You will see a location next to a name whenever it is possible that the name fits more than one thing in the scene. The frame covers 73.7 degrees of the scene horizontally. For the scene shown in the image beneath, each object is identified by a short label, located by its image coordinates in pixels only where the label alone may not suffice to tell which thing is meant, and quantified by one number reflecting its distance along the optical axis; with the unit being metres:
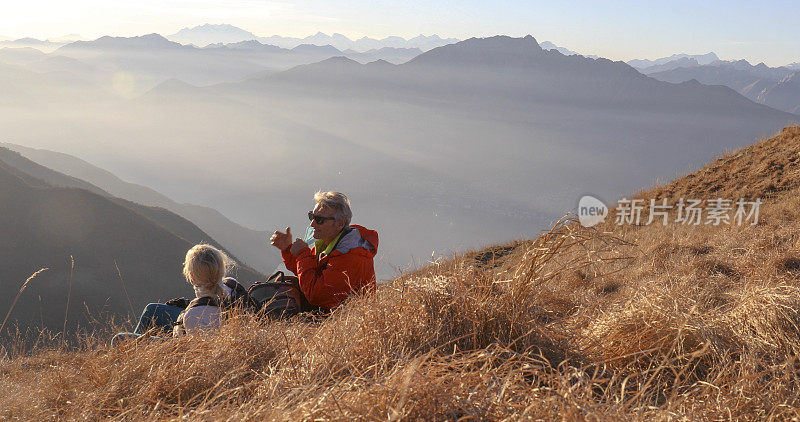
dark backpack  3.61
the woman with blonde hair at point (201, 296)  3.33
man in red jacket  3.70
